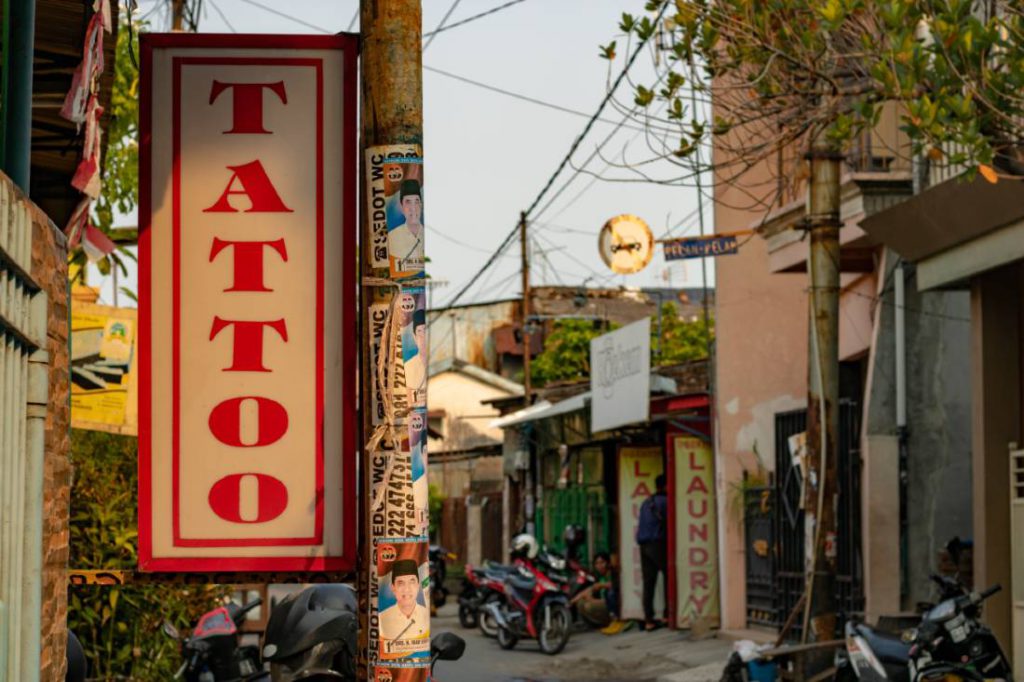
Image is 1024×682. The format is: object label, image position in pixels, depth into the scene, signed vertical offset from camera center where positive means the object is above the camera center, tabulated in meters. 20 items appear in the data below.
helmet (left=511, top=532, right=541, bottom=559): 22.09 -0.95
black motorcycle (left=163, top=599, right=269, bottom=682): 11.63 -1.23
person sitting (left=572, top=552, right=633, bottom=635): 23.19 -1.81
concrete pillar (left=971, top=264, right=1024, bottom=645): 13.99 +0.48
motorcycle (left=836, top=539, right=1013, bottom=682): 11.12 -1.19
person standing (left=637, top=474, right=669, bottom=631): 22.05 -0.90
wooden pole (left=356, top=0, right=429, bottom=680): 5.57 +1.23
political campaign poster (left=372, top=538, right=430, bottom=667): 5.40 -0.41
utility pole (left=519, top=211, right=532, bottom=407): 34.12 +3.85
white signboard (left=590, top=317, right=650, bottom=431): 22.18 +1.35
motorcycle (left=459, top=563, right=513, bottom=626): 22.20 -1.64
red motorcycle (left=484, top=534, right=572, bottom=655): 20.95 -1.74
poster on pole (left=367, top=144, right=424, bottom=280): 5.56 +0.89
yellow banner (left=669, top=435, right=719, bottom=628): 21.53 -0.76
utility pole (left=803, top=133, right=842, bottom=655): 13.93 +0.64
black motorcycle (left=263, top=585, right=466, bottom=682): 7.85 -0.79
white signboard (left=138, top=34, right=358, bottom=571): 6.32 +0.54
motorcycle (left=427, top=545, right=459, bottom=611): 28.47 -1.83
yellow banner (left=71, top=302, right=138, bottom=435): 16.87 +1.18
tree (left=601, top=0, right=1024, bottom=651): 8.99 +2.34
